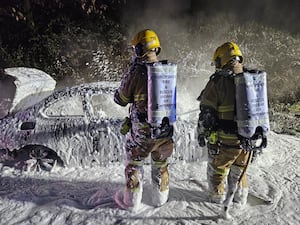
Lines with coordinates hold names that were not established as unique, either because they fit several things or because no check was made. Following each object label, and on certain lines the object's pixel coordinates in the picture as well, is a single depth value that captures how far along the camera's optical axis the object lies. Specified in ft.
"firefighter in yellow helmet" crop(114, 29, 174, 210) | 14.19
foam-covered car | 18.20
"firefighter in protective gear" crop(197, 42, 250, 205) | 13.71
